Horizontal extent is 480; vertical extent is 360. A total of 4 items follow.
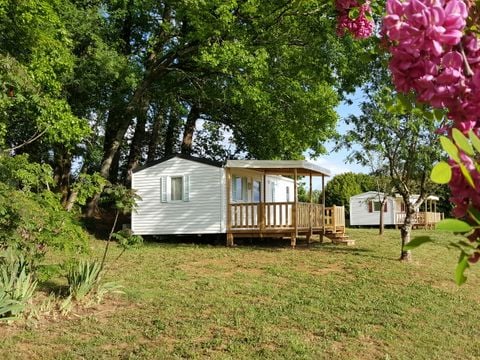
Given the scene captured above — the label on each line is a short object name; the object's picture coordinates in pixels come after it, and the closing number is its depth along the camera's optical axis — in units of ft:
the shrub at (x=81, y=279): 28.63
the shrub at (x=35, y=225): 23.90
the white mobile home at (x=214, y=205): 59.11
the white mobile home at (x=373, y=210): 123.24
